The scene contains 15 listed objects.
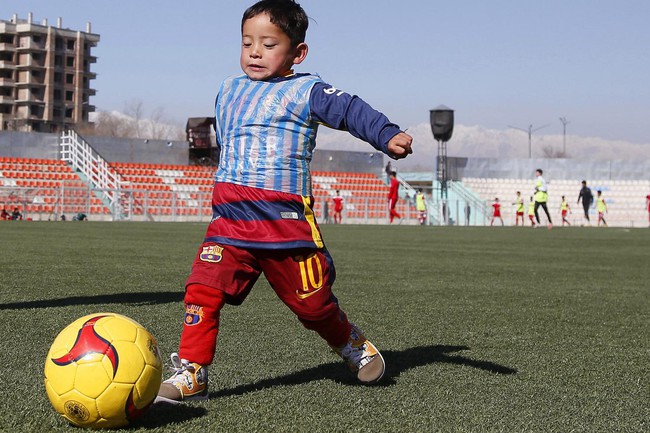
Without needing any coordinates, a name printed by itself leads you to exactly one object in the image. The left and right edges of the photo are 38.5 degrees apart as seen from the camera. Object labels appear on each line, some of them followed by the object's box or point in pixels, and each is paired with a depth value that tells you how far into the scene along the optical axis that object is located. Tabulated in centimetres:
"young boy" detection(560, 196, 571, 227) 4261
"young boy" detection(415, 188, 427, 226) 4028
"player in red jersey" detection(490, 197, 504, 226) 4347
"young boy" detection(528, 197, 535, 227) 4053
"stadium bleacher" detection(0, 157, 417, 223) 3469
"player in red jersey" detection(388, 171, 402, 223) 3366
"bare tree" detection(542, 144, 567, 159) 14312
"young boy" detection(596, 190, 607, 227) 4297
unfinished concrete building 12369
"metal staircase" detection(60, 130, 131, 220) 3600
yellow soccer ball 310
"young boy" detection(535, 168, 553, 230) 3240
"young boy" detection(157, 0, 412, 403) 362
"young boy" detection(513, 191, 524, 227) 4325
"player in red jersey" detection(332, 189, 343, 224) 3927
